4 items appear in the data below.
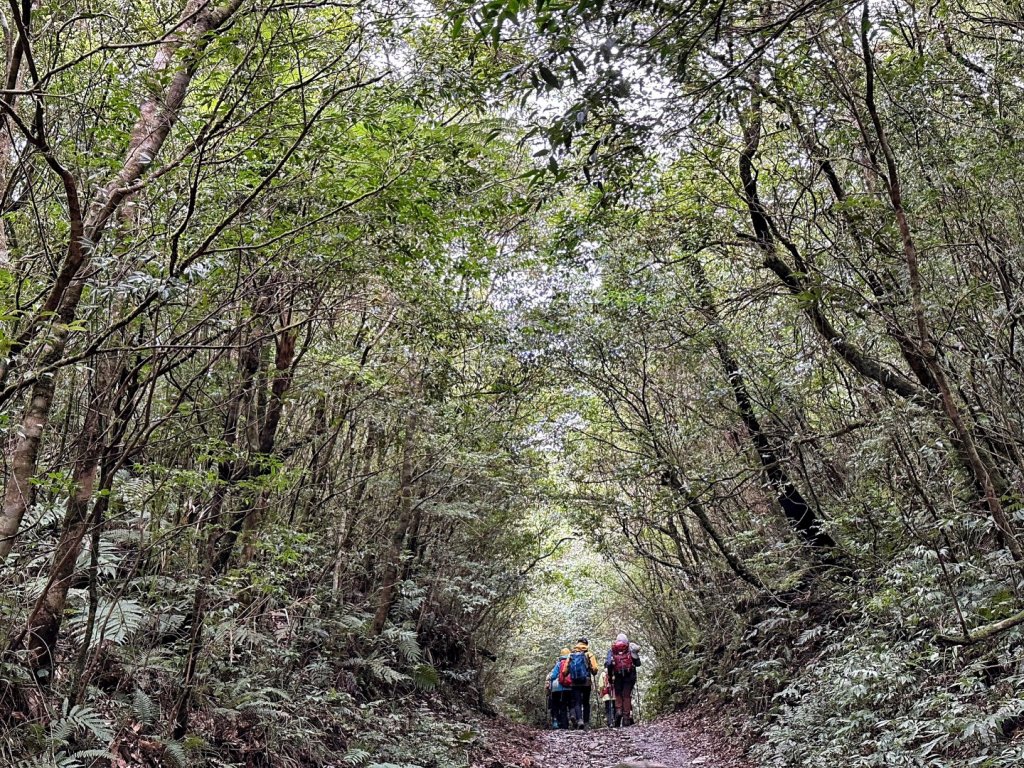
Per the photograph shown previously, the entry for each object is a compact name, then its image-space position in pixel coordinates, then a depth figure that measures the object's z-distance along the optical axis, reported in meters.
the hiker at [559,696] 16.44
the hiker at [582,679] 15.92
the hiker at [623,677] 15.50
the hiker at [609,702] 16.48
